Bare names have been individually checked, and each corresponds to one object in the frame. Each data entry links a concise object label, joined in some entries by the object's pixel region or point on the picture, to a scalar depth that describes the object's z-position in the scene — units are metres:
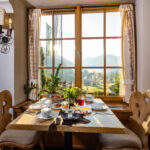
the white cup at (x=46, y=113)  1.18
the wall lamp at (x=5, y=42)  1.96
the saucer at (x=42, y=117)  1.16
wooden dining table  1.03
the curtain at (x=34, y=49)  2.38
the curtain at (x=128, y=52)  2.21
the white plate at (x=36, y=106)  1.49
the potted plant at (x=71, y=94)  1.59
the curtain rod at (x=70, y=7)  2.36
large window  2.38
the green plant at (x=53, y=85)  1.99
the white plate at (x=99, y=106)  1.51
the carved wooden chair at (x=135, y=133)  1.31
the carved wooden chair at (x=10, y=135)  1.37
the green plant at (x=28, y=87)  2.34
